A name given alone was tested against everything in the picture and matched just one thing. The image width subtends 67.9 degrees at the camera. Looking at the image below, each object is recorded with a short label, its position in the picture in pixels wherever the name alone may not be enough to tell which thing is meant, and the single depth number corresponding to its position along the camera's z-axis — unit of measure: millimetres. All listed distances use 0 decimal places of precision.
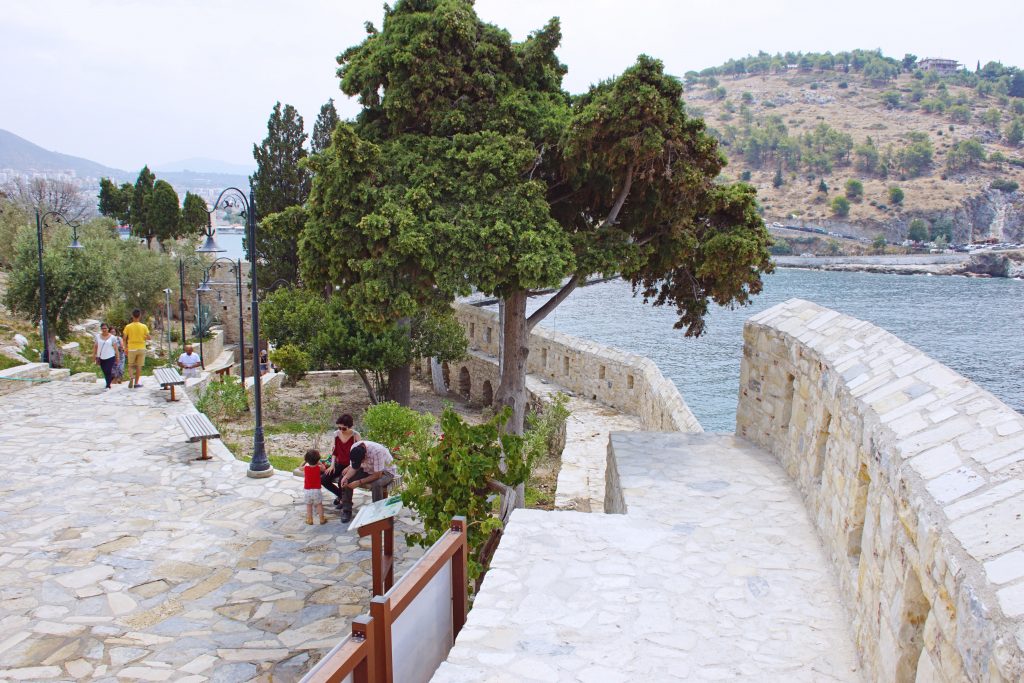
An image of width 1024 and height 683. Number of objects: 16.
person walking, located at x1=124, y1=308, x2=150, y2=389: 13906
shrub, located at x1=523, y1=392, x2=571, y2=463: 16797
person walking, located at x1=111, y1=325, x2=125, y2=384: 14620
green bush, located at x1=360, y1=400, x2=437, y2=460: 14167
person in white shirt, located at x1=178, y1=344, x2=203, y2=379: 15273
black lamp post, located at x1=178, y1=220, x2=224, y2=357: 9888
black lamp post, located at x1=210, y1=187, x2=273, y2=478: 9438
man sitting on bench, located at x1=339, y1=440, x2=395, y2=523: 7926
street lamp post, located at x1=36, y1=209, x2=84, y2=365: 15379
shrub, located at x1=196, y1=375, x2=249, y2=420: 14427
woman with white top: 13953
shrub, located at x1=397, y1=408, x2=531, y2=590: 6059
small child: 8039
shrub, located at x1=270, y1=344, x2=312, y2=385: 21578
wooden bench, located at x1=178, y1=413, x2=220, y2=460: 9859
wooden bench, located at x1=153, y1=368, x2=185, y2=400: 13172
